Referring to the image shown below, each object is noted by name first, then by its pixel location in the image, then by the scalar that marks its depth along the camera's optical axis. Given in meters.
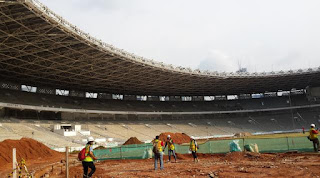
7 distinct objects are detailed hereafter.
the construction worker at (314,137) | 15.07
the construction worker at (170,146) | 17.51
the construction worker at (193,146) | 16.00
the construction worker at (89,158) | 9.93
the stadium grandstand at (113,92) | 30.44
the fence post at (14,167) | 8.22
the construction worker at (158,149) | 13.66
